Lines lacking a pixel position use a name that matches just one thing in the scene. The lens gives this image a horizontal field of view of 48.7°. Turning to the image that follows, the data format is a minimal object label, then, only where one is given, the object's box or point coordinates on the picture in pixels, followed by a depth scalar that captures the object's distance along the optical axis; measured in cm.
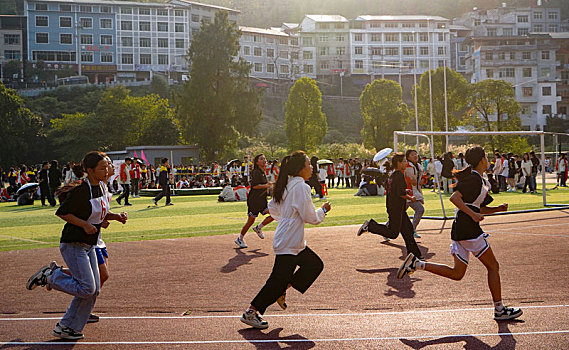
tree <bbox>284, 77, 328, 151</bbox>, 6762
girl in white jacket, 612
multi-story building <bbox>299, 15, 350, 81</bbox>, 10575
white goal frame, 1780
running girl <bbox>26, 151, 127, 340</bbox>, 583
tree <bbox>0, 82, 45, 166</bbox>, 6638
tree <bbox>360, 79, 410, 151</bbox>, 6612
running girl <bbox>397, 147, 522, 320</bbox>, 643
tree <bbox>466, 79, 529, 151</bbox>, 6594
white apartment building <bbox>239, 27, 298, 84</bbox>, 10100
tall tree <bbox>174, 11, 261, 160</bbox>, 5894
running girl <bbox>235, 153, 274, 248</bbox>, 1262
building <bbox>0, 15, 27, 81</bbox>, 8894
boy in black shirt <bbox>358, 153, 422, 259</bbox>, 1089
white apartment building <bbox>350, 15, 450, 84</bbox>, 10538
